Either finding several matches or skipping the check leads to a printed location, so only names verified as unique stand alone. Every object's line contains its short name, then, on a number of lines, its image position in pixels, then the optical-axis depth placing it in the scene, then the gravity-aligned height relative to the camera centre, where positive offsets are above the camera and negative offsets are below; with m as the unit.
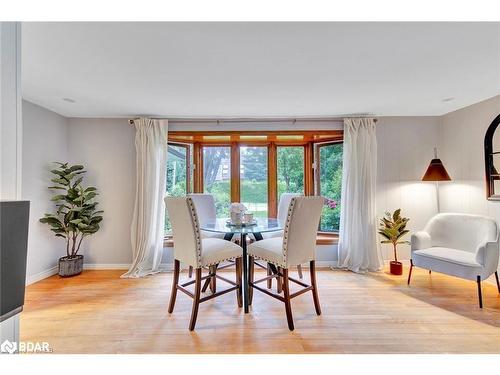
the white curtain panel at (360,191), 3.31 +0.00
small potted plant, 3.07 -0.56
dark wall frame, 2.71 +0.31
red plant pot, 3.06 -1.04
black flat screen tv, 0.79 -0.22
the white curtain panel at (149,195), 3.22 -0.04
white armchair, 2.25 -0.64
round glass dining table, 2.19 -0.38
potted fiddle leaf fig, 2.97 -0.29
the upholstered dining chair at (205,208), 3.03 -0.21
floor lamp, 3.04 +0.23
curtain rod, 3.41 +1.08
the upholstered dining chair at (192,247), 1.98 -0.52
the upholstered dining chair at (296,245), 1.96 -0.50
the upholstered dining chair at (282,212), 2.87 -0.28
